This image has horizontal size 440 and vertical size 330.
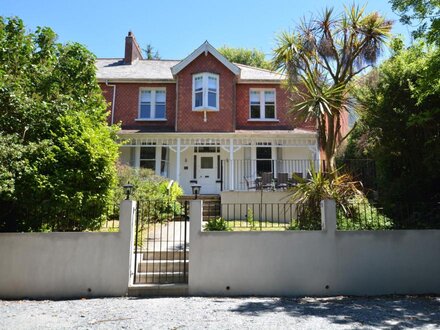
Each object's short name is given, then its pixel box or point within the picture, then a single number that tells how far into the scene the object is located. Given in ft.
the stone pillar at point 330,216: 26.22
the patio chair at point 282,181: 48.56
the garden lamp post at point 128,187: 27.45
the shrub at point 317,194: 29.40
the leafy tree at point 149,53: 162.43
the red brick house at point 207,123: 60.23
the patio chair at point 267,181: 49.10
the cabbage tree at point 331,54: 38.75
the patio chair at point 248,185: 52.89
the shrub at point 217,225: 28.43
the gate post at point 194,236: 25.46
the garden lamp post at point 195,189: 28.30
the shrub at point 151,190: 41.93
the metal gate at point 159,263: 26.30
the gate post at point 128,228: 25.52
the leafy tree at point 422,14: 23.05
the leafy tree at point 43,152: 26.12
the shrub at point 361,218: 28.30
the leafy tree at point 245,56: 136.77
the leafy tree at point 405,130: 29.01
